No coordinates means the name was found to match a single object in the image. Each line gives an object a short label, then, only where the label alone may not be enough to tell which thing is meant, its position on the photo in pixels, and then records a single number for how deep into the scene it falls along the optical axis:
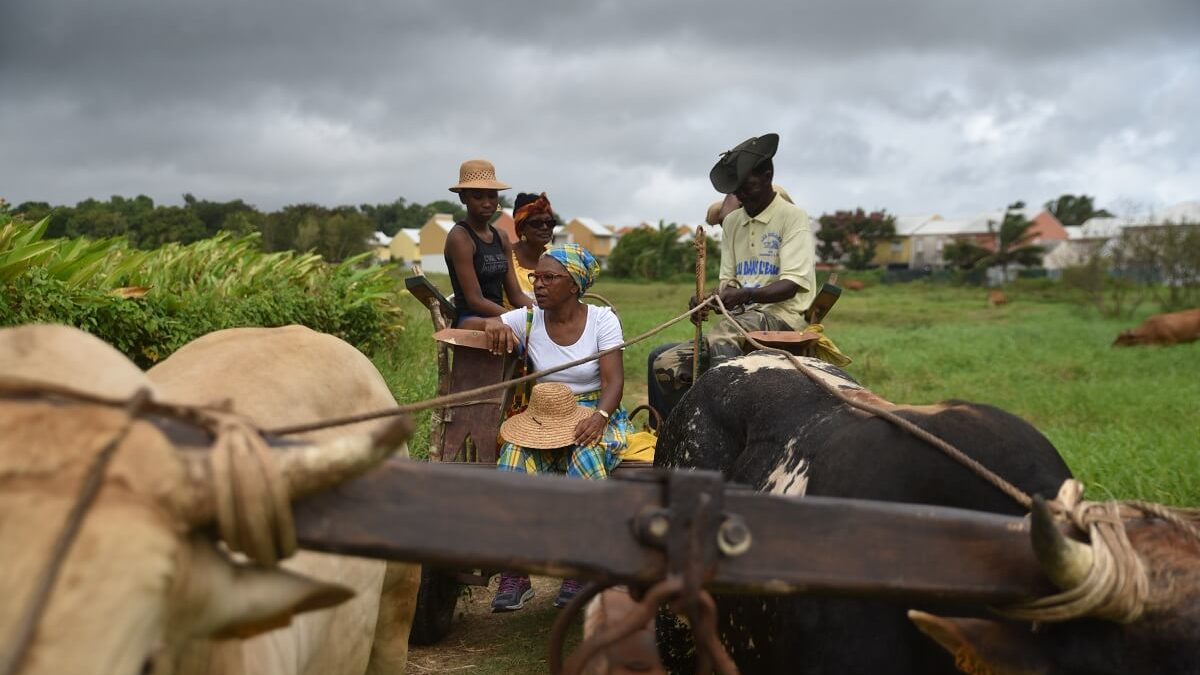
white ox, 1.34
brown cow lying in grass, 19.44
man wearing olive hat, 5.38
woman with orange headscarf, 6.51
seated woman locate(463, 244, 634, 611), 4.65
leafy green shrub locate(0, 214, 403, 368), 6.27
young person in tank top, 5.91
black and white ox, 1.88
